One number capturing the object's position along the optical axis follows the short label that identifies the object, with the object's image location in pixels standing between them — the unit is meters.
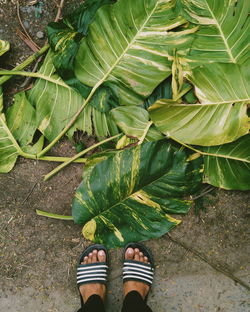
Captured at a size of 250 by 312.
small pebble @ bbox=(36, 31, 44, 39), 1.67
